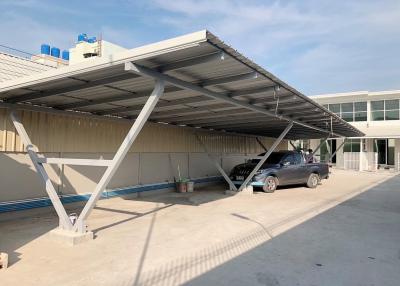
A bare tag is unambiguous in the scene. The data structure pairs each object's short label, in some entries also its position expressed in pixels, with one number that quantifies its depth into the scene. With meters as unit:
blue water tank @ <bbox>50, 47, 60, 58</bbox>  22.38
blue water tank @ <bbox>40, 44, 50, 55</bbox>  21.68
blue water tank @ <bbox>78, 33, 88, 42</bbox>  25.92
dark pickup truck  13.68
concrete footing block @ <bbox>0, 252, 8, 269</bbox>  4.75
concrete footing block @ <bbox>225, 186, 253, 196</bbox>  13.00
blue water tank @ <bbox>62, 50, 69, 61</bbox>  23.57
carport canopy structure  5.12
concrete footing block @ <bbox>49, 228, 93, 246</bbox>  6.02
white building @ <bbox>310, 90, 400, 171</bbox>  28.73
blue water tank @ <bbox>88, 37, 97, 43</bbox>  25.38
